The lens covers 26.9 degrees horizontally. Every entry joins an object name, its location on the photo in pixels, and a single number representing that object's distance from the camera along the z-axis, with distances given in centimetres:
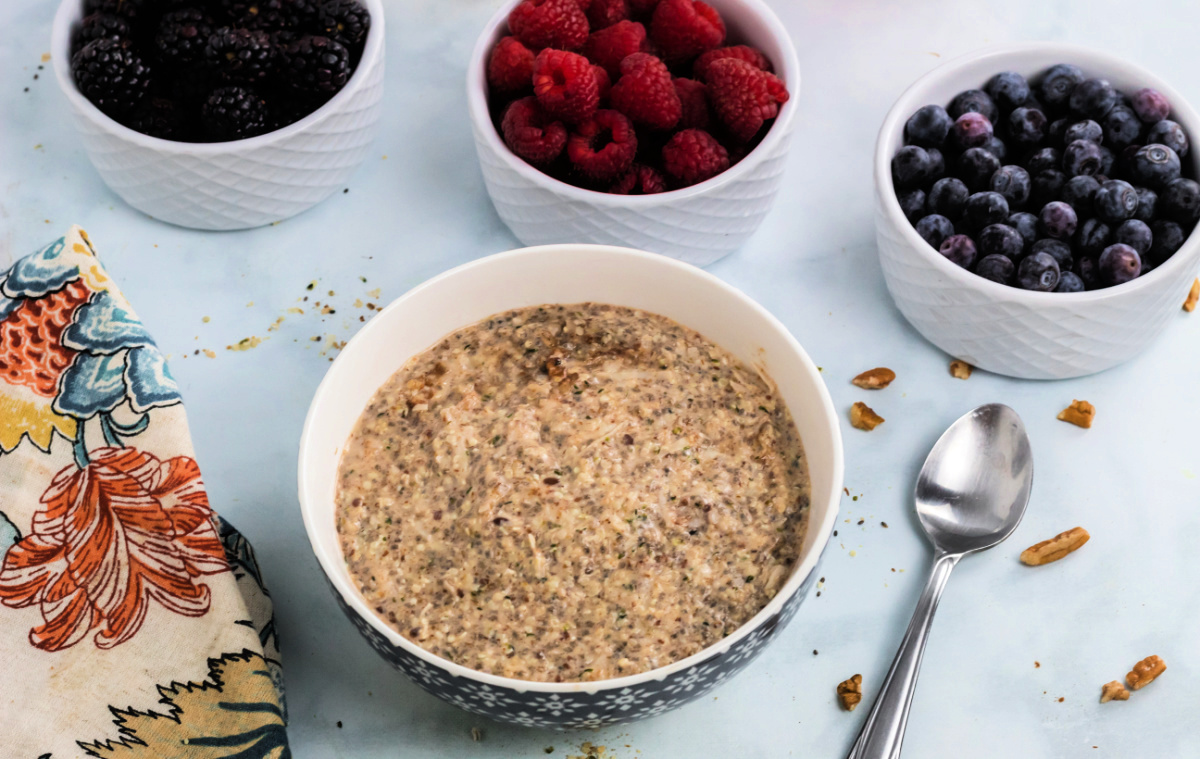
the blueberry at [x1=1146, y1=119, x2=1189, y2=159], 76
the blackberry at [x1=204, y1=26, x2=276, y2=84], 77
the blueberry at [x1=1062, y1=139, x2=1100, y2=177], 76
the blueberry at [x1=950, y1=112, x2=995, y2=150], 77
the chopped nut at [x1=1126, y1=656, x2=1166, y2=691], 73
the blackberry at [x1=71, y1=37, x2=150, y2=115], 77
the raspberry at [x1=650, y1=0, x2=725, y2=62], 78
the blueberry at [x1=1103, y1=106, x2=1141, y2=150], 77
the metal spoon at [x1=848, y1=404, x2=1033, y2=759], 74
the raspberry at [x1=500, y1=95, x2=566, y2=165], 76
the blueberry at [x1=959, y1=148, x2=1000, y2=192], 77
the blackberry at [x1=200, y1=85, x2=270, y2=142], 77
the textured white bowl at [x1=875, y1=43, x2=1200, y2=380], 75
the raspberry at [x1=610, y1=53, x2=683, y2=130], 75
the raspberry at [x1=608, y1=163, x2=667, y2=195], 77
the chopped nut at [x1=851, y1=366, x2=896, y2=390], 77
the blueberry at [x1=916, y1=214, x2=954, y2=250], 76
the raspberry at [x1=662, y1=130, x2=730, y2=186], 76
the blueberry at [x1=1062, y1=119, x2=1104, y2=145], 77
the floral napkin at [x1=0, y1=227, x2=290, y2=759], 70
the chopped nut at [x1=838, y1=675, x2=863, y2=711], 72
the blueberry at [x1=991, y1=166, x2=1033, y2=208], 76
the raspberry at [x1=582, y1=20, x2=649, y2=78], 77
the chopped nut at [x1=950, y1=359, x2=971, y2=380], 78
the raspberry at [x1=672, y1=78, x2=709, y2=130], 77
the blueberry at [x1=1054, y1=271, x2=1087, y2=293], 75
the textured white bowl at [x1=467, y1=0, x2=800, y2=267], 76
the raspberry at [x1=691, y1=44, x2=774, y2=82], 78
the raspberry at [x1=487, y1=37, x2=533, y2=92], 77
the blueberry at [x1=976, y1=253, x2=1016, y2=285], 75
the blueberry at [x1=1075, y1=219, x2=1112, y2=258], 75
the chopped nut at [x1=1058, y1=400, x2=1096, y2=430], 77
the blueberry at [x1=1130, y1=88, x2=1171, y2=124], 77
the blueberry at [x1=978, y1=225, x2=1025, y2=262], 75
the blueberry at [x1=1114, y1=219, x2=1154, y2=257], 75
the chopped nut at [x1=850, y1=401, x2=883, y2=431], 77
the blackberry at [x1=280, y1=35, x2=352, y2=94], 77
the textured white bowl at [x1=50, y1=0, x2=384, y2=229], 77
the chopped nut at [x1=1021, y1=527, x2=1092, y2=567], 75
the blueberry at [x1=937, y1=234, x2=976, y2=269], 76
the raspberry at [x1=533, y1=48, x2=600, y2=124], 75
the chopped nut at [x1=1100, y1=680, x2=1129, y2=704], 73
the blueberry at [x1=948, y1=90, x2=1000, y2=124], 78
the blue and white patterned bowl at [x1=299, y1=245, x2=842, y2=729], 66
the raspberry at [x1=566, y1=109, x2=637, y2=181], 76
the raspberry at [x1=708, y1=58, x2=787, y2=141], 76
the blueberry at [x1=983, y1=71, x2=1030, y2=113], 78
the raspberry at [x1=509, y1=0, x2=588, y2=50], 77
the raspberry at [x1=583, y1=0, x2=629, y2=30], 78
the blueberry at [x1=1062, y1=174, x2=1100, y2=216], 76
